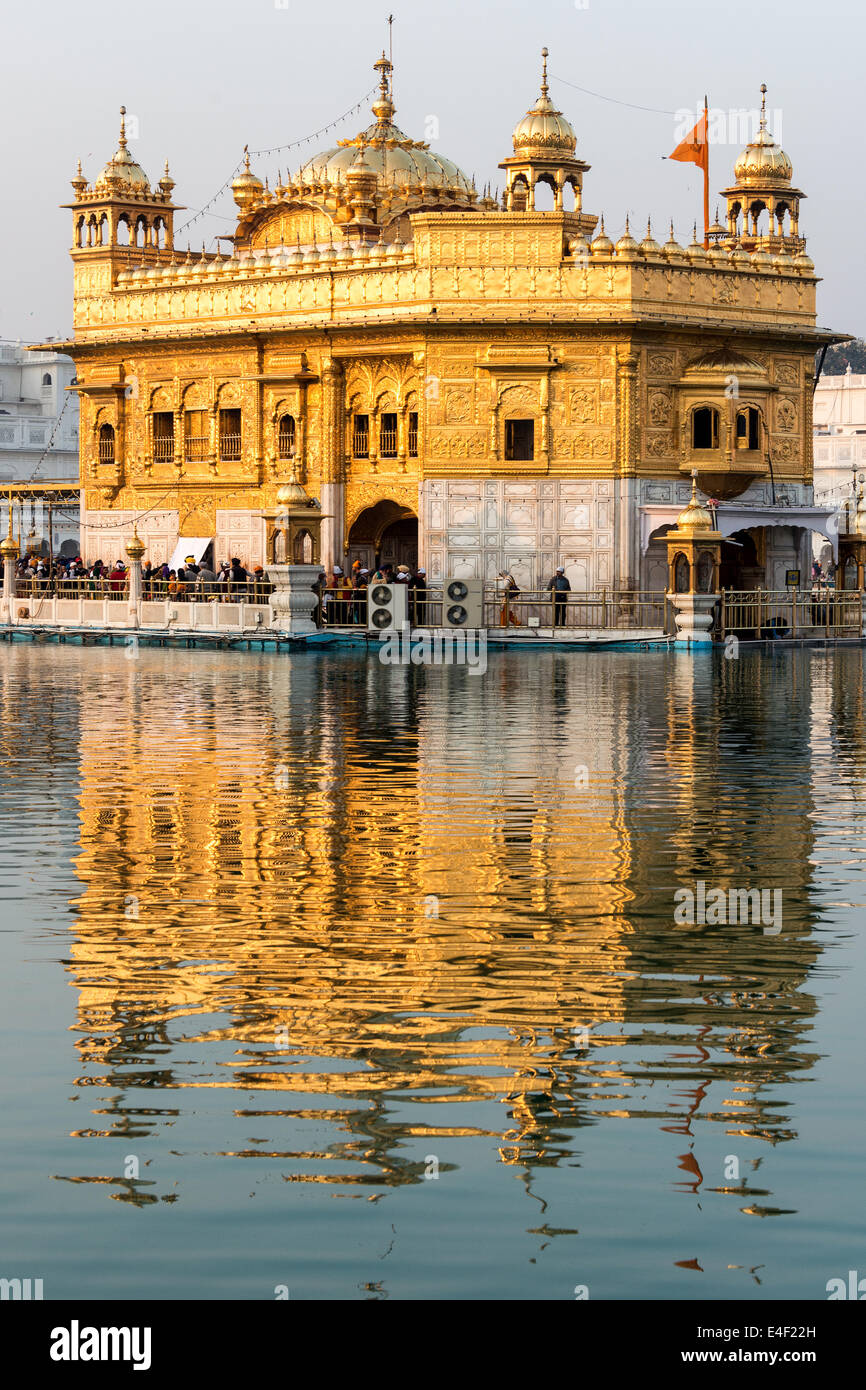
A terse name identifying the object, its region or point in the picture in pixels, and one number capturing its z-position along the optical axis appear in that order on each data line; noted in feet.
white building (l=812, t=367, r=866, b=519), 348.18
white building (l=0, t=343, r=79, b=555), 354.33
